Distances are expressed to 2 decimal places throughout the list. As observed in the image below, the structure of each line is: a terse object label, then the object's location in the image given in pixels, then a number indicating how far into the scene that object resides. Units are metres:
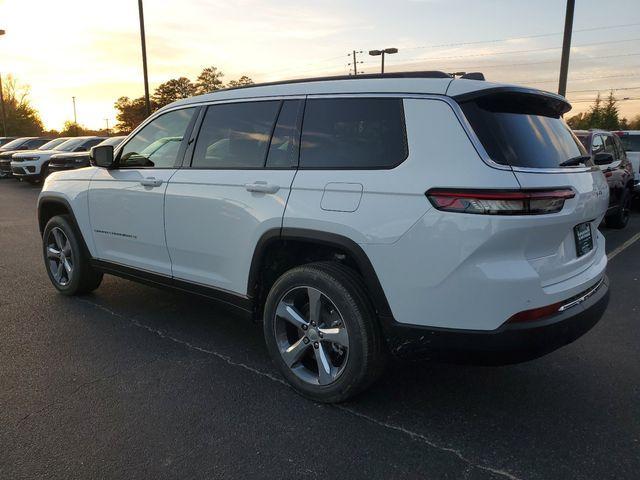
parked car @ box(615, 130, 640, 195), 11.91
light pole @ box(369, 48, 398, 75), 44.62
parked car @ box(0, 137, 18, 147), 28.83
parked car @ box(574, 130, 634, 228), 8.62
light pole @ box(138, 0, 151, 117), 20.02
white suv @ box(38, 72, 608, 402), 2.48
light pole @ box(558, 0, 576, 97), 14.41
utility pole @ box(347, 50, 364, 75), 67.56
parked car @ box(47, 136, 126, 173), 15.80
